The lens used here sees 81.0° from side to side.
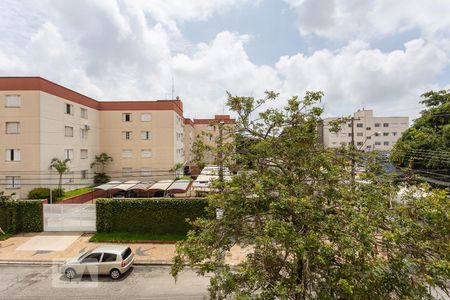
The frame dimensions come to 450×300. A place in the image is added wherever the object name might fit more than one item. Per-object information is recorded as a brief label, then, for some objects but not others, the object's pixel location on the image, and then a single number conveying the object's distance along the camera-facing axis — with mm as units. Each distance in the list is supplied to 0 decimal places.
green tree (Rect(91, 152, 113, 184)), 31844
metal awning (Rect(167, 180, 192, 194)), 20906
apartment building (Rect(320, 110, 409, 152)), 62750
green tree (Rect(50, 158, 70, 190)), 24219
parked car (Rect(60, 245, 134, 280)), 11000
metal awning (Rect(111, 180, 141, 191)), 22359
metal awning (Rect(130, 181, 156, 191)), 22625
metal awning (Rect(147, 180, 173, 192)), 22506
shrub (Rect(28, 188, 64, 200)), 22506
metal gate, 16531
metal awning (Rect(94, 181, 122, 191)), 22475
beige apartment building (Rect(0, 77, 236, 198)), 23797
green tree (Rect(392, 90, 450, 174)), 20281
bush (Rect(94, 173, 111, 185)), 31656
